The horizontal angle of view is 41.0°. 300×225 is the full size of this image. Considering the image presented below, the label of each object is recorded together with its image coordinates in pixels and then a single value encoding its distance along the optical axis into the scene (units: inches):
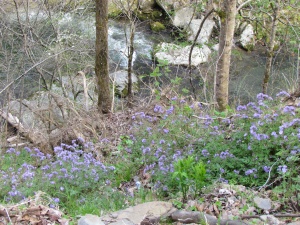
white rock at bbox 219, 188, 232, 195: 149.8
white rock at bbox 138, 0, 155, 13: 732.0
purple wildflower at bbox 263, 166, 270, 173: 159.6
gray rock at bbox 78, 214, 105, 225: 123.4
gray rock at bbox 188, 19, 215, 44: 614.2
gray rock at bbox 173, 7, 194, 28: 641.6
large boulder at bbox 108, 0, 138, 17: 641.6
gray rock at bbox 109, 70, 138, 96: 512.4
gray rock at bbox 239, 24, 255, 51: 638.5
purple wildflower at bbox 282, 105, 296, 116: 172.0
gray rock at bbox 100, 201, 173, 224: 133.6
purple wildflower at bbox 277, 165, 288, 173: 137.3
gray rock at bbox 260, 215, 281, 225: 124.4
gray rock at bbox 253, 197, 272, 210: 137.3
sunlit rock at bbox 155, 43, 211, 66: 552.4
